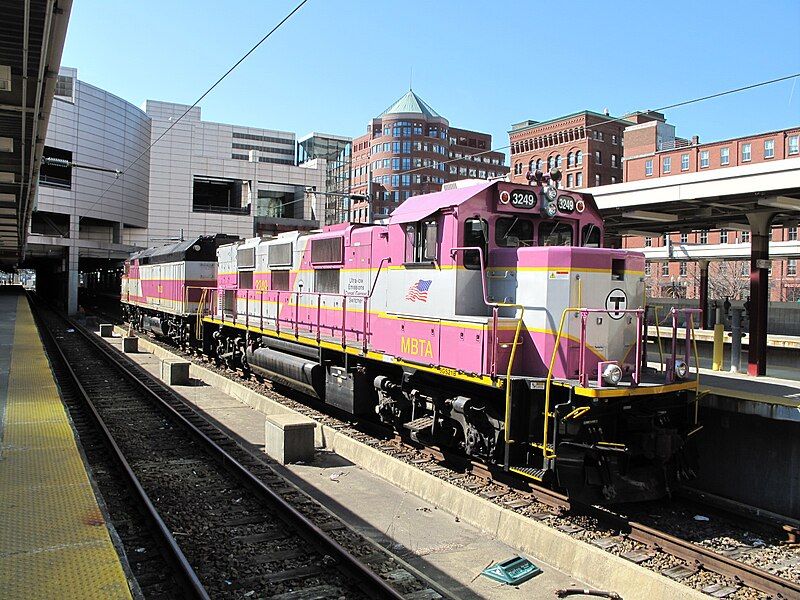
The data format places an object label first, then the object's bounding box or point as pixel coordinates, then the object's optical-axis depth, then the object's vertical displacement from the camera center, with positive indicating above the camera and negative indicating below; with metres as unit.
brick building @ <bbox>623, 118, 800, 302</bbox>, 55.06 +13.31
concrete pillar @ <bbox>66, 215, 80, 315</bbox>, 48.25 +1.04
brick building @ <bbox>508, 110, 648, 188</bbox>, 77.62 +18.80
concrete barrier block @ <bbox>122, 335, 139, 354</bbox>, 24.49 -2.14
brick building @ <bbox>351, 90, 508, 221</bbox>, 97.25 +22.26
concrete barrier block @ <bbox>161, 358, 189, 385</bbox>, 17.44 -2.28
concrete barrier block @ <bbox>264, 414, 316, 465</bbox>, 10.04 -2.35
